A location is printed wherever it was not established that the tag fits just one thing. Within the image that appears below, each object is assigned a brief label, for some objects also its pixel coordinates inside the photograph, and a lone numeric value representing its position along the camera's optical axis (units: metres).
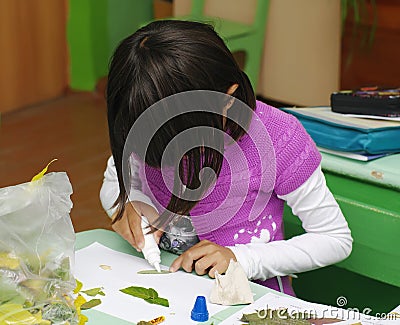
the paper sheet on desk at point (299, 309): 1.88
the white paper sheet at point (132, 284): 1.91
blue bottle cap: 1.88
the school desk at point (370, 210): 2.29
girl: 1.96
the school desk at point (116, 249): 1.88
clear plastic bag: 1.85
